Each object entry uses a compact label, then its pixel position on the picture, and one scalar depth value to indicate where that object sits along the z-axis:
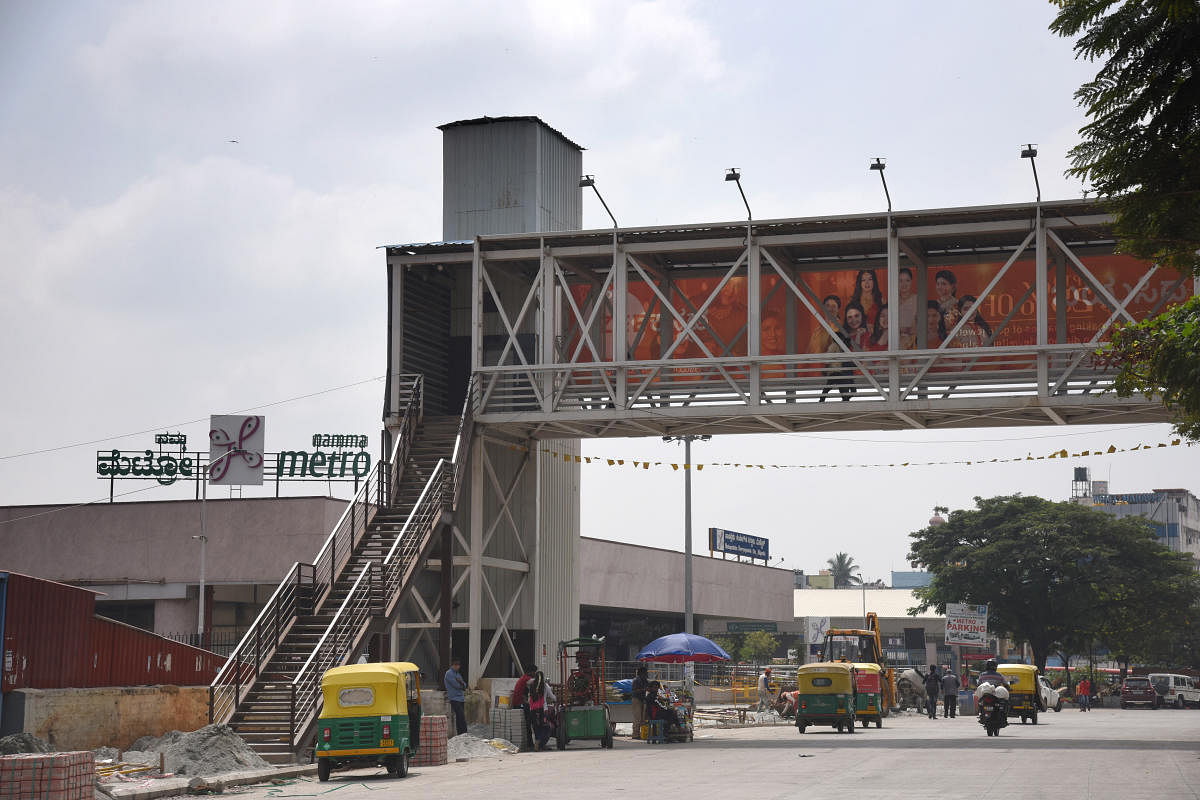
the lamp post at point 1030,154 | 29.84
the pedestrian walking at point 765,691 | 46.89
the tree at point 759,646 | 86.75
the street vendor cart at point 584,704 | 29.27
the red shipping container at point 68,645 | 22.27
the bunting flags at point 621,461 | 32.26
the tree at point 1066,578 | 73.00
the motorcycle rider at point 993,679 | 33.78
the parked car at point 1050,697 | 56.38
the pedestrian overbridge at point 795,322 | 30.80
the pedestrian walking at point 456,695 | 29.30
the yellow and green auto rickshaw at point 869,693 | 38.97
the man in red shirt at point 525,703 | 28.61
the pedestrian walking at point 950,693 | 46.09
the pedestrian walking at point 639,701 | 32.47
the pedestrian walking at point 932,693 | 47.41
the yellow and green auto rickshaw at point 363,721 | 21.66
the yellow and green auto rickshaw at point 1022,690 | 40.97
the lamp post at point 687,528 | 52.88
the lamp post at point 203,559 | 40.10
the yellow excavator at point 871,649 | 48.31
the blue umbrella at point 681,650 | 39.31
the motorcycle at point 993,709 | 32.44
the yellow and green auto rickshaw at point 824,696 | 35.09
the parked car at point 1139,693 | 66.81
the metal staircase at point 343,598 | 24.75
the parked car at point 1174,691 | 67.81
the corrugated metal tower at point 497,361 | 34.84
